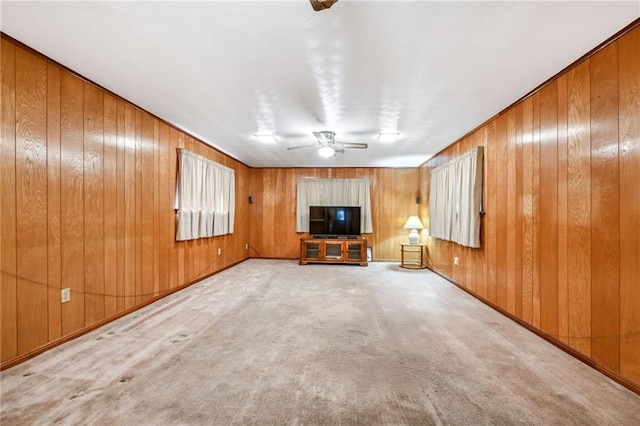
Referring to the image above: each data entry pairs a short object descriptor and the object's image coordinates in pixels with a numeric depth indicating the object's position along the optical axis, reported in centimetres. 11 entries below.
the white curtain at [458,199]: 398
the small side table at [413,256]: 633
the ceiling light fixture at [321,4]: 137
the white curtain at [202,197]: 430
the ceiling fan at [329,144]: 411
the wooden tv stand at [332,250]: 665
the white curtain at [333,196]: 724
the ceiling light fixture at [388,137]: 438
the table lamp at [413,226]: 646
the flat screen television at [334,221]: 701
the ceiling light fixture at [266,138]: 455
